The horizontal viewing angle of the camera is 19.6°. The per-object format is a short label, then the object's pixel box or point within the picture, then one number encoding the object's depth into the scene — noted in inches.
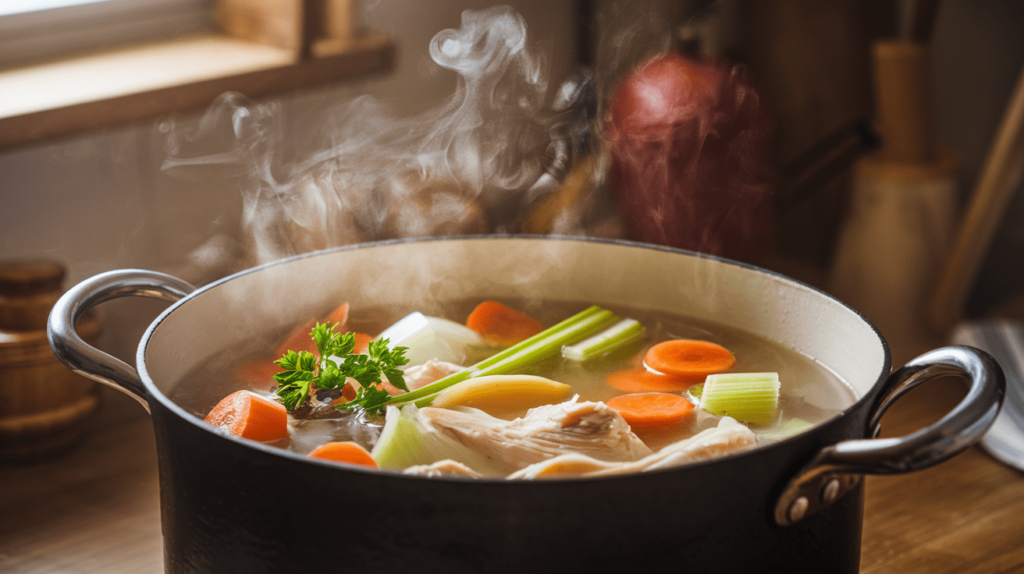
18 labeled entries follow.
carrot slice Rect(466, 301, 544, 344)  40.0
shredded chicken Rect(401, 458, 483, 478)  34.8
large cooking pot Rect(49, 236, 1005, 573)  33.1
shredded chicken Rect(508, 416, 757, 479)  34.7
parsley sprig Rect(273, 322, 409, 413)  36.8
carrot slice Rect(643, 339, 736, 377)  38.7
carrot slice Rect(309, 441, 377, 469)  35.5
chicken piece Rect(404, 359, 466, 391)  38.1
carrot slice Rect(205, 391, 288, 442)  36.4
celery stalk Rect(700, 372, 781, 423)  37.3
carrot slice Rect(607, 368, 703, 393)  38.4
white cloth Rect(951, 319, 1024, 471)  42.8
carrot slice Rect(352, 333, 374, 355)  39.0
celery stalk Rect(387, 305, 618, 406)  37.4
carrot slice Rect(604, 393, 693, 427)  37.2
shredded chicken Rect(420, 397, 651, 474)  35.8
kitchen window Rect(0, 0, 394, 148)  44.7
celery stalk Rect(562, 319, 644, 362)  39.2
